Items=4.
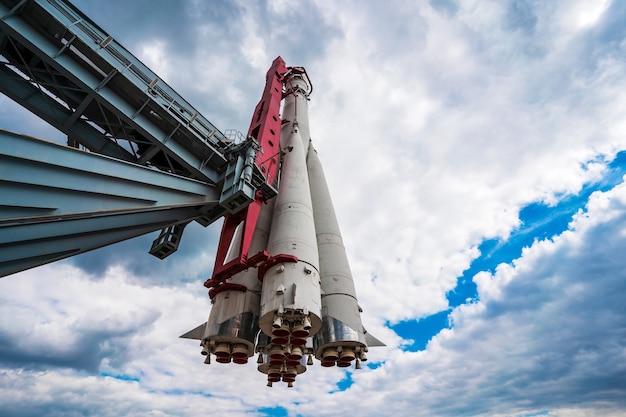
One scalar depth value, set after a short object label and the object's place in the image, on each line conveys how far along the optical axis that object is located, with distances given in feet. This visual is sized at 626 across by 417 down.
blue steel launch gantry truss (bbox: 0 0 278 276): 26.35
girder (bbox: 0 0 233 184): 31.35
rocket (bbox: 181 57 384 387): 39.27
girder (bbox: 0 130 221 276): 24.67
